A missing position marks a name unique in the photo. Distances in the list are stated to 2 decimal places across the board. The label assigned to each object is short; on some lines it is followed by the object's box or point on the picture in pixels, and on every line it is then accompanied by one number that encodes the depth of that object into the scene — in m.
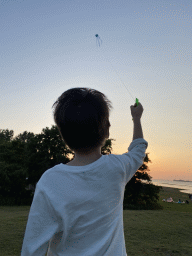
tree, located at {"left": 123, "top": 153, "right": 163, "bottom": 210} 24.30
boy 1.17
